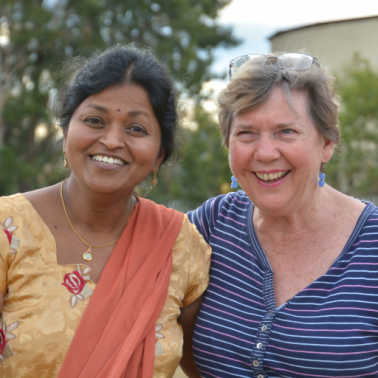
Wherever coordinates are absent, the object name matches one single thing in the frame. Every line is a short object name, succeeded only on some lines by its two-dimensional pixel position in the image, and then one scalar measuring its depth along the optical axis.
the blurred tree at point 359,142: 10.88
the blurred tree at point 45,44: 11.62
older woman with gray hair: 2.28
